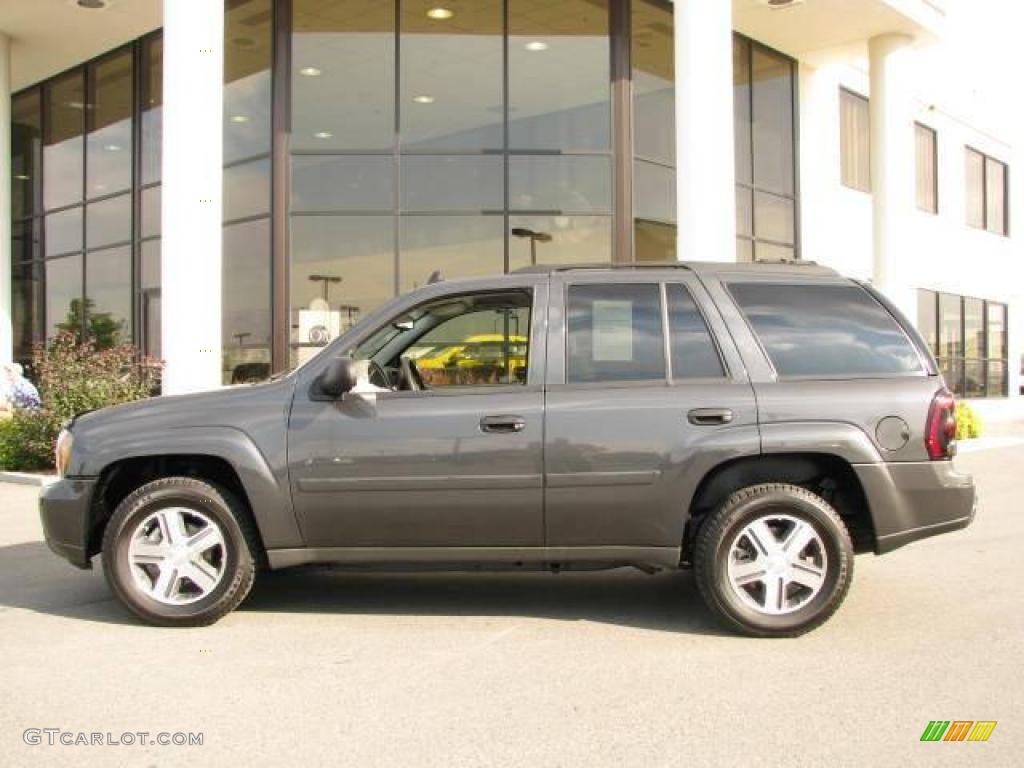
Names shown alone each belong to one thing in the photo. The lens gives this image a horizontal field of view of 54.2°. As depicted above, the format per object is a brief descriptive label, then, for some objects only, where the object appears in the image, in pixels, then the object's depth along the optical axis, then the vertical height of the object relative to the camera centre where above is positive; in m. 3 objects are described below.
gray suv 4.85 -0.29
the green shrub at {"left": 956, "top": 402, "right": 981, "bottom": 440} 18.22 -0.52
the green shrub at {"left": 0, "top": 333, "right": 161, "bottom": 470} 11.78 +0.04
